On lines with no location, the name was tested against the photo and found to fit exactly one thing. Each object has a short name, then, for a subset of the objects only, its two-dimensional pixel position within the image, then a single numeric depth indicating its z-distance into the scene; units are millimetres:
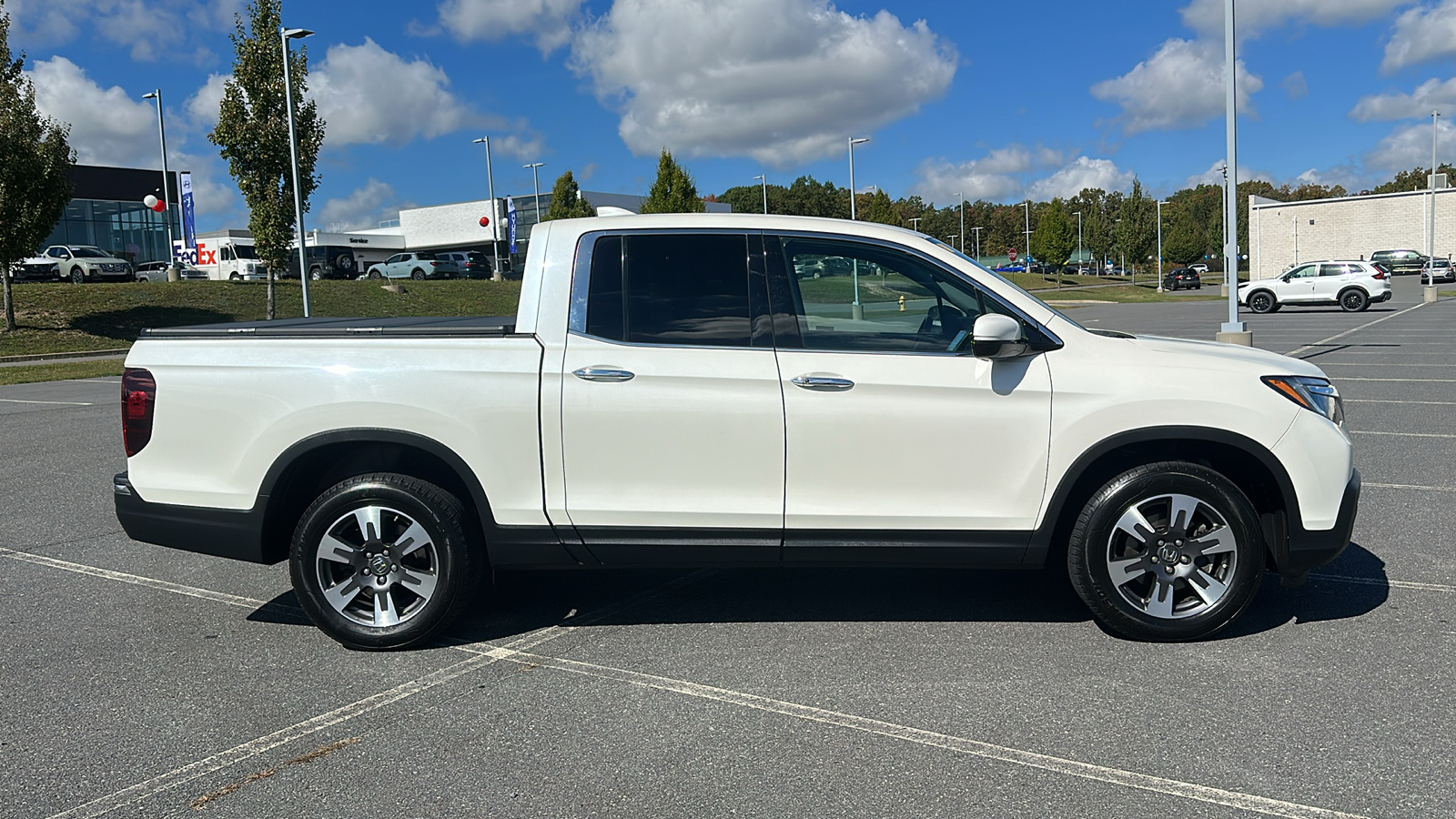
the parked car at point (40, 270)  38938
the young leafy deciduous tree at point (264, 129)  27453
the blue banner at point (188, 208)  37062
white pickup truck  4371
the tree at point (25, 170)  26469
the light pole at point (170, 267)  39147
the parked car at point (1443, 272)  59888
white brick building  75688
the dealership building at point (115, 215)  59844
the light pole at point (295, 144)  24953
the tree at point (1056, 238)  73062
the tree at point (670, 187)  47500
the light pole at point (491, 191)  55188
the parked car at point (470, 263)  48353
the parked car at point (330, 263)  48031
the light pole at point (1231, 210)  16094
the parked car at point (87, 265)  39219
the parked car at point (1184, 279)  64750
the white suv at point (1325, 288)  35062
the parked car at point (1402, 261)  64562
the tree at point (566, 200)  63000
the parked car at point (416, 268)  46969
